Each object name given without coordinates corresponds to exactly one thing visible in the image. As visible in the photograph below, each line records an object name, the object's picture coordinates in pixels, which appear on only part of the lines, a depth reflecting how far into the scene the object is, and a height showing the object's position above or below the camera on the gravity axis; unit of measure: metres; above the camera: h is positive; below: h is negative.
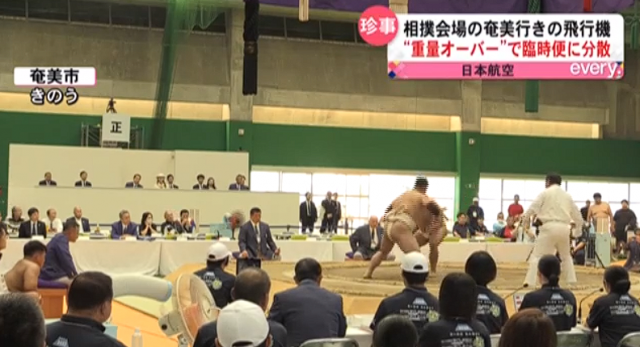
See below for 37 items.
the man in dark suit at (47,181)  18.15 -0.21
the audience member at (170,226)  16.19 -0.96
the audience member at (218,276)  7.43 -0.86
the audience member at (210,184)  19.27 -0.21
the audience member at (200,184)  19.33 -0.22
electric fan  4.73 -0.73
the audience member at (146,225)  15.77 -0.93
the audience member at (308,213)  20.82 -0.87
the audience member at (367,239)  15.38 -1.08
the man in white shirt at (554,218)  9.56 -0.39
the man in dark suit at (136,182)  18.53 -0.20
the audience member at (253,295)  4.08 -0.60
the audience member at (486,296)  5.35 -0.70
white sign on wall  21.23 +1.06
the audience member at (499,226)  19.27 -1.01
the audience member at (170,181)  19.14 -0.18
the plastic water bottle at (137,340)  5.22 -0.99
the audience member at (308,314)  5.40 -0.84
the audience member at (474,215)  19.39 -0.79
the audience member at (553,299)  5.62 -0.75
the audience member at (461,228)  18.11 -0.99
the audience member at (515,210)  21.20 -0.70
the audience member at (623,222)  20.23 -0.89
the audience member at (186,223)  16.61 -0.92
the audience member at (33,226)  14.77 -0.93
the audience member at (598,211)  18.61 -0.60
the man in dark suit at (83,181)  18.75 -0.20
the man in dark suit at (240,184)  19.09 -0.20
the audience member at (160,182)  18.83 -0.19
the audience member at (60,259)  9.48 -0.94
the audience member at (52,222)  15.71 -0.92
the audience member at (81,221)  16.09 -0.91
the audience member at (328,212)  20.67 -0.82
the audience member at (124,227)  15.44 -0.95
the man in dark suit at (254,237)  13.58 -0.95
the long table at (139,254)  14.31 -1.33
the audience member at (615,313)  5.53 -0.81
